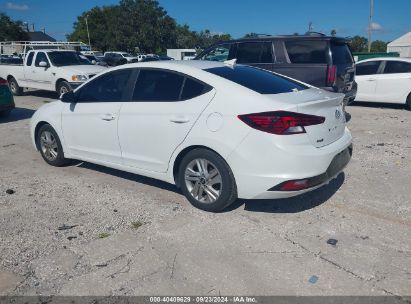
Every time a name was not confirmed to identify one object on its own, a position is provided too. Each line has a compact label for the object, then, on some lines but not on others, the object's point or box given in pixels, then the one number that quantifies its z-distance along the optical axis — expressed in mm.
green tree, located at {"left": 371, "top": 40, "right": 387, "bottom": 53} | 68250
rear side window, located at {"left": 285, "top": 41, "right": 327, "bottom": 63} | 7801
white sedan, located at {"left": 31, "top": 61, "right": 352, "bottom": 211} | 3605
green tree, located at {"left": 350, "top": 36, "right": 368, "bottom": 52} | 71438
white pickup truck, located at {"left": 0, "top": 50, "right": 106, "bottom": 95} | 12078
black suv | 7707
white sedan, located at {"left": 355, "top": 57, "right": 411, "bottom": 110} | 10578
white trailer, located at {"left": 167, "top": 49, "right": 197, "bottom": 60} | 48781
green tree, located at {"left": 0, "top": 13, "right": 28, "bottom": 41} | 68188
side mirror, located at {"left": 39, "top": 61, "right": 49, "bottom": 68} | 12466
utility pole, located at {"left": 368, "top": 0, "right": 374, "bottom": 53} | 39222
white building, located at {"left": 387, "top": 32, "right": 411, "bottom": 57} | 38184
